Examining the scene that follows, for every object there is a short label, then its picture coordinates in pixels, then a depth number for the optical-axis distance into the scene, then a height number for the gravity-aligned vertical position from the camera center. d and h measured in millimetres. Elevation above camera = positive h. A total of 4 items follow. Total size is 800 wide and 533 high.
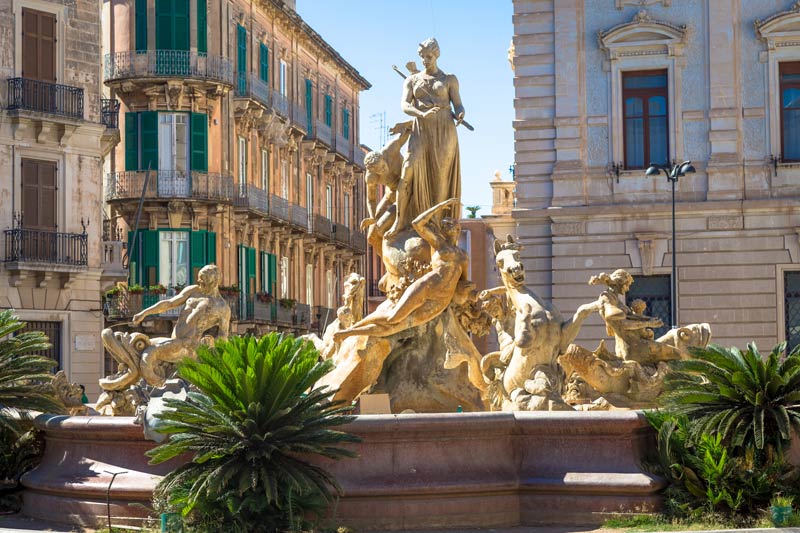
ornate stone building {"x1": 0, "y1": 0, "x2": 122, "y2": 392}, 33969 +3109
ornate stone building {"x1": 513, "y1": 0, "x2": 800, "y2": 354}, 31438 +3224
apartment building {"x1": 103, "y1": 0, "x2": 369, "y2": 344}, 43844 +4800
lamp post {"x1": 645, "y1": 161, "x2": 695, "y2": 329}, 29141 +2567
